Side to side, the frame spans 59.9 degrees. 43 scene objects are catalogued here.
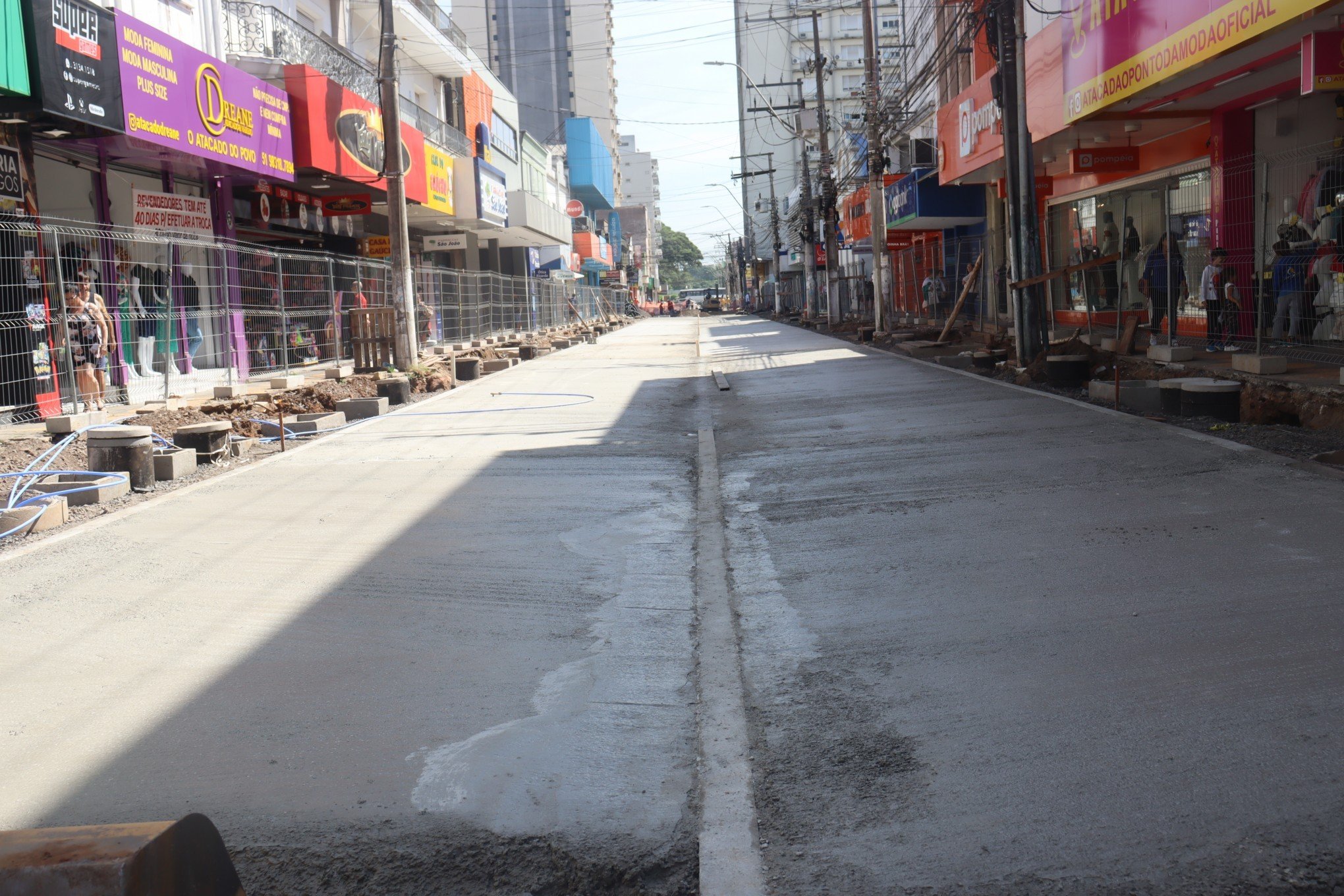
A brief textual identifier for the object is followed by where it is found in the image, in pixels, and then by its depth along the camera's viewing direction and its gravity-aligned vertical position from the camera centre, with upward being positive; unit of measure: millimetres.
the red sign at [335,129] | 20328 +3584
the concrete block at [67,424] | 10859 -822
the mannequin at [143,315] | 15016 +210
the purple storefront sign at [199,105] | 14836 +3184
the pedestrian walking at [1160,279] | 16266 +97
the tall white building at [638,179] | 187375 +20944
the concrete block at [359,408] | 14344 -1054
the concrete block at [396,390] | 16172 -959
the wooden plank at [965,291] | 21164 +53
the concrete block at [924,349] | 20875 -984
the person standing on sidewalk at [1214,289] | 14562 -83
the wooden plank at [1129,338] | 14719 -645
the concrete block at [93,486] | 8531 -1124
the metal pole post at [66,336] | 11680 -7
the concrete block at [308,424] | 12602 -1087
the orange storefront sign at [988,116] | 17938 +3176
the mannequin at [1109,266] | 21031 +389
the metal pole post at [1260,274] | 11281 +66
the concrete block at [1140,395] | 10969 -1034
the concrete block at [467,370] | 20516 -921
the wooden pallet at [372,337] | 19500 -264
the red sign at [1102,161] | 19719 +2158
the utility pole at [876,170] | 29188 +3231
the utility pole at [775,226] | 66888 +4440
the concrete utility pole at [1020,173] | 16125 +1678
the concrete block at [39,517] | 7453 -1160
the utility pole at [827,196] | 39938 +3592
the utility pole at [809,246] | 48438 +2464
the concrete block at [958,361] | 17809 -1030
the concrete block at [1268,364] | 11148 -797
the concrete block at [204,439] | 10602 -996
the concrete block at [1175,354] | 13078 -769
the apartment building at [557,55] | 115125 +25466
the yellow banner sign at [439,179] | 27906 +3442
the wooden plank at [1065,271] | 14656 +240
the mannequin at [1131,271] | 19641 +278
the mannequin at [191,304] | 16500 +381
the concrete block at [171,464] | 9734 -1115
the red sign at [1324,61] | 10906 +2021
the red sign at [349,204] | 25406 +2565
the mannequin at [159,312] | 15588 +263
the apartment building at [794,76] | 72000 +20269
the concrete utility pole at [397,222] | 19188 +1623
